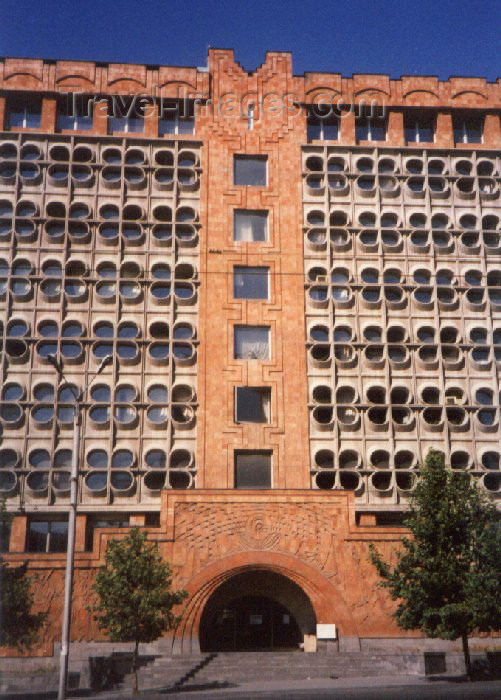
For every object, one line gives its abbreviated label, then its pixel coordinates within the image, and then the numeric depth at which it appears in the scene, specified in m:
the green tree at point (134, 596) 30.36
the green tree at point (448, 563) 29.72
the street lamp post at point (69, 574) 24.98
